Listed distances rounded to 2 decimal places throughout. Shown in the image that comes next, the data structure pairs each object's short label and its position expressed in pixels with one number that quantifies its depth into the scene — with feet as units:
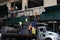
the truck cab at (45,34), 29.29
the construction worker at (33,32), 29.53
